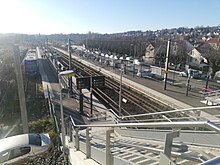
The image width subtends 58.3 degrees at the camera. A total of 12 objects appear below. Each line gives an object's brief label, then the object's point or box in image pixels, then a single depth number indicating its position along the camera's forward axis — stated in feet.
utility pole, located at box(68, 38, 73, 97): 68.92
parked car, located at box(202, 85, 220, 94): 67.70
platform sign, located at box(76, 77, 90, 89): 58.75
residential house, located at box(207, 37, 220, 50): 140.79
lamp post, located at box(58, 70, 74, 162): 27.86
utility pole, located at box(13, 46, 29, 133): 31.81
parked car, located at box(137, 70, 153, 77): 99.97
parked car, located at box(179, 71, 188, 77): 99.45
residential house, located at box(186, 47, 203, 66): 133.49
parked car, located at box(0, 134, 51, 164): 28.50
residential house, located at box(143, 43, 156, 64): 159.51
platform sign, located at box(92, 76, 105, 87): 63.13
